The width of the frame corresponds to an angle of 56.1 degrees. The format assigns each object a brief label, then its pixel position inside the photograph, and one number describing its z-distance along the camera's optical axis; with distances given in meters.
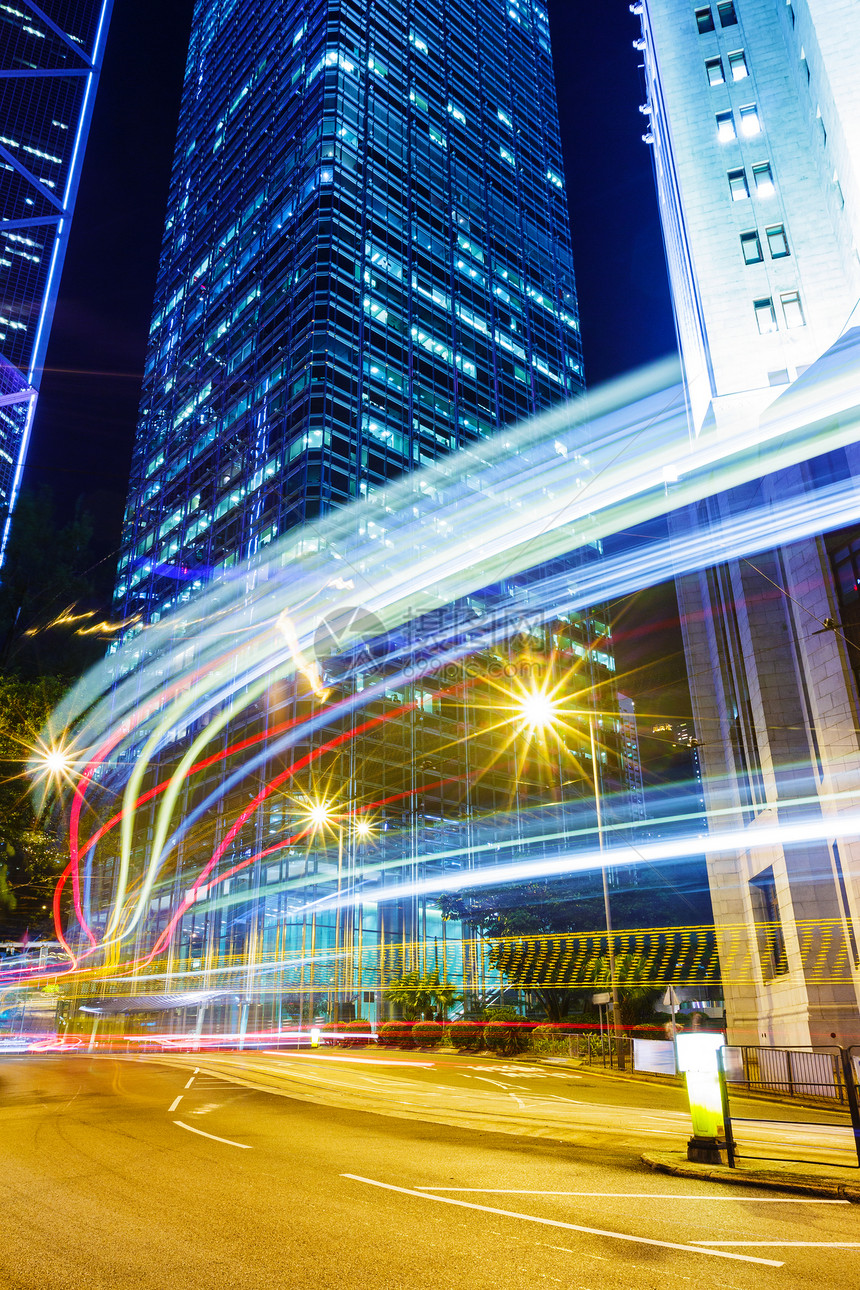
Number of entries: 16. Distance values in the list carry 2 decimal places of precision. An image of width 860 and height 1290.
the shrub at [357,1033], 39.69
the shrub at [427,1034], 37.52
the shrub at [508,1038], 33.59
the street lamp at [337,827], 44.78
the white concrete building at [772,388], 23.88
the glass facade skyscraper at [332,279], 54.75
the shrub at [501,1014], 39.09
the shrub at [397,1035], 38.75
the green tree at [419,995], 41.66
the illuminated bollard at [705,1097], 8.84
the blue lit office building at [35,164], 89.69
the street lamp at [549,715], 25.69
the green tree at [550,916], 40.38
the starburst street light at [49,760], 19.91
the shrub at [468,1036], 35.31
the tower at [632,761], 81.19
